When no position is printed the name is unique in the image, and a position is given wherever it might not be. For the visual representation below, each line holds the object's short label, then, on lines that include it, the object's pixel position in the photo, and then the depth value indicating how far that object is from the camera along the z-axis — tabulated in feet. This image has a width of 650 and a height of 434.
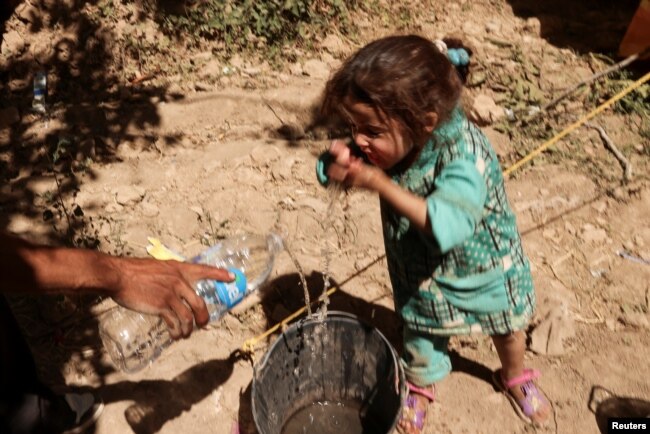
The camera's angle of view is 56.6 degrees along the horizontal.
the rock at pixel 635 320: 9.06
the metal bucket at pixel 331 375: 7.10
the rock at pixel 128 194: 10.78
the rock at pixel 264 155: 11.32
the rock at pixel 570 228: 10.33
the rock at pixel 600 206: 10.61
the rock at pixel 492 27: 14.57
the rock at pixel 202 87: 13.03
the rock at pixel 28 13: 13.91
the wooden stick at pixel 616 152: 11.07
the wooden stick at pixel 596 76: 12.27
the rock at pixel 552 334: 8.73
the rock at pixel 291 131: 12.23
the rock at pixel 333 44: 14.07
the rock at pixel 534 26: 14.55
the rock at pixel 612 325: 9.07
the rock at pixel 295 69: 13.51
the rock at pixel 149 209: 10.66
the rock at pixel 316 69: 13.47
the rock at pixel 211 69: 13.37
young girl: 5.30
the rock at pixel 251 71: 13.38
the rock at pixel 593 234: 10.17
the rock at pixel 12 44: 13.57
